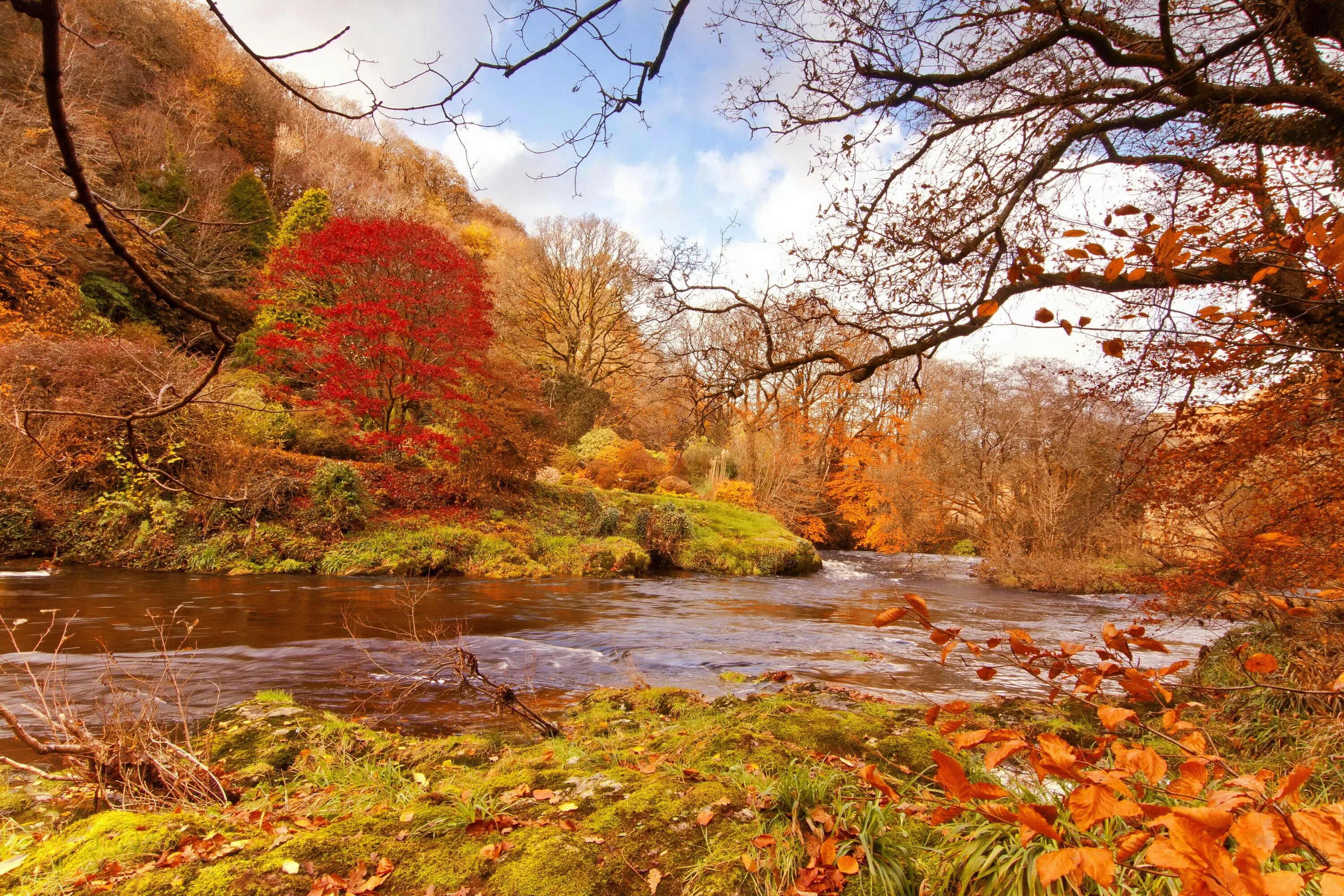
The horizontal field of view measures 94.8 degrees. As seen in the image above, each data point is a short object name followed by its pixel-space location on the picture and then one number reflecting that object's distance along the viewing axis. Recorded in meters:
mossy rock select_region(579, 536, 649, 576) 12.80
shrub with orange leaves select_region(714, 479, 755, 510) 19.77
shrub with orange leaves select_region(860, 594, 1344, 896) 1.01
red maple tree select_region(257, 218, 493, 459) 13.09
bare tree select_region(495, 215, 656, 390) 24.31
